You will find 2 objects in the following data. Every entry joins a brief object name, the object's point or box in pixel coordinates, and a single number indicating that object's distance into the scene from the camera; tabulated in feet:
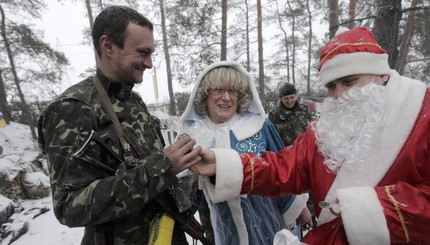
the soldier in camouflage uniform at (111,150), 3.86
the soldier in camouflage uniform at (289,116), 14.62
